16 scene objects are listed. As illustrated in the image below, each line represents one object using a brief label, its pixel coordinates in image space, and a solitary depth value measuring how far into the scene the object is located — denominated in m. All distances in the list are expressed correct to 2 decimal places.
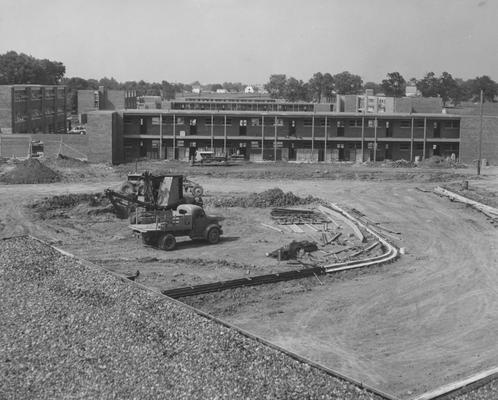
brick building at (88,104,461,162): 64.19
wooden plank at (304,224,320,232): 32.20
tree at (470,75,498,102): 138.75
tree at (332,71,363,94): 158.00
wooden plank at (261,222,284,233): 32.22
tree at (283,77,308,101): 140.38
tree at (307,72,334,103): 155.25
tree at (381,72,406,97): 140.38
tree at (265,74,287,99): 148.04
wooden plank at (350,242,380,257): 27.22
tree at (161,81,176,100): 180.44
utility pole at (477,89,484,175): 54.72
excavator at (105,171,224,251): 27.72
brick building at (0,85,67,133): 67.19
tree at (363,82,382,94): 178.23
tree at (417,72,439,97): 139.62
